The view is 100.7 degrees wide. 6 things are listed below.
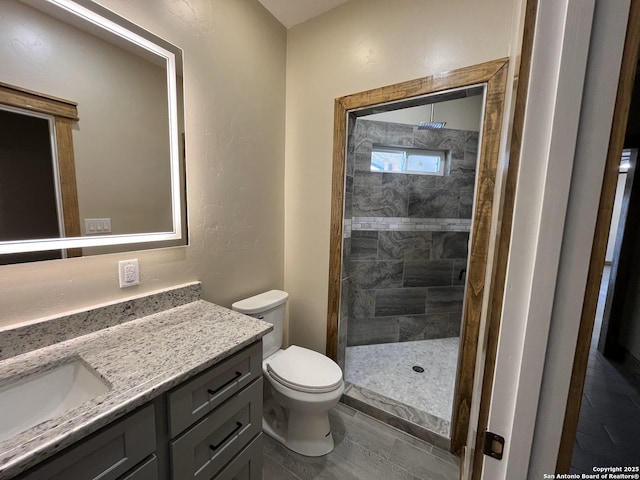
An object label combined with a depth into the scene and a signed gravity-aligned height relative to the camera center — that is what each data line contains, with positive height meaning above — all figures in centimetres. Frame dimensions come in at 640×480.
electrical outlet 115 -31
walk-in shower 257 -25
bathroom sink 78 -62
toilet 144 -99
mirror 88 +26
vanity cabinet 66 -72
